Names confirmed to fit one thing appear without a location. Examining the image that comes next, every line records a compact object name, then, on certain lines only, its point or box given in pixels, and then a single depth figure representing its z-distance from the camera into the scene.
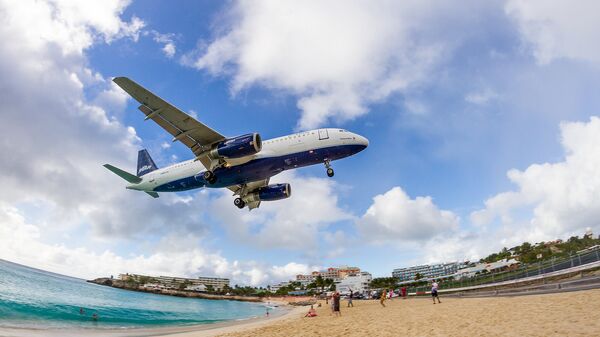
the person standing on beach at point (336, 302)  28.08
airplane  26.20
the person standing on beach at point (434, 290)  28.13
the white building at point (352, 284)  108.45
